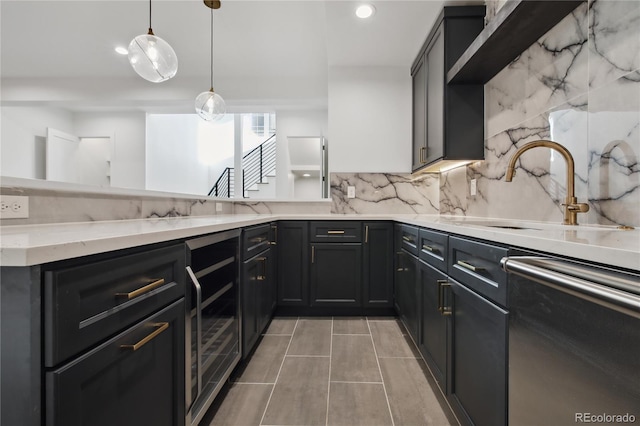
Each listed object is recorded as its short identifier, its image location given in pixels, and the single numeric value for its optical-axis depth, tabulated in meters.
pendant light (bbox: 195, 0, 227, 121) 3.00
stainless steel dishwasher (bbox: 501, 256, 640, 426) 0.48
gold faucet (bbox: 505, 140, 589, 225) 1.21
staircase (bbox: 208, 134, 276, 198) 7.16
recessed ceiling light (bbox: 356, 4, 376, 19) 2.11
